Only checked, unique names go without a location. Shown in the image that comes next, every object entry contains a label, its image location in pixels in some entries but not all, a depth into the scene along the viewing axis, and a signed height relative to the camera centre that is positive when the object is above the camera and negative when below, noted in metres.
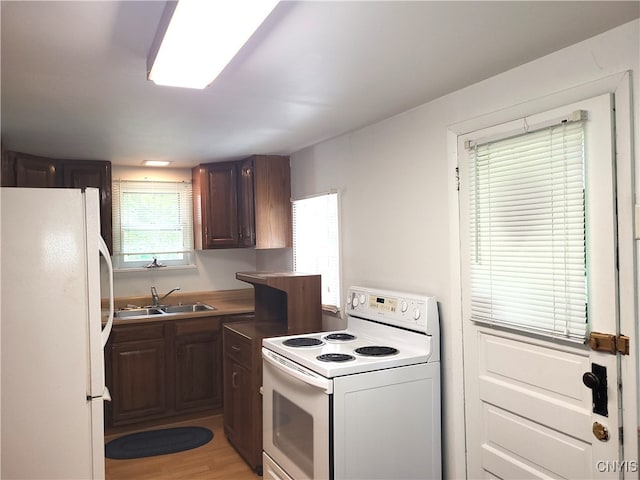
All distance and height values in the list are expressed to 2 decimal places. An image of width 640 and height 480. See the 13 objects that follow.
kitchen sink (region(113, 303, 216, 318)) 4.18 -0.60
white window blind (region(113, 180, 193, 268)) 4.42 +0.21
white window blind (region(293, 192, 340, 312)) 3.40 +0.01
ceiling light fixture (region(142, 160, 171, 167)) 4.22 +0.75
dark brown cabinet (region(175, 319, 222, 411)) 3.93 -1.01
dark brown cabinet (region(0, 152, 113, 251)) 3.44 +0.58
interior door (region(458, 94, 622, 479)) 1.65 -0.57
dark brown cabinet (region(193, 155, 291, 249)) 3.96 +0.35
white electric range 2.10 -0.75
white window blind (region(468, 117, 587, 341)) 1.74 +0.03
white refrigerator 1.90 -0.37
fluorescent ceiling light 1.32 +0.65
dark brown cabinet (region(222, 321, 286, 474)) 3.04 -0.97
